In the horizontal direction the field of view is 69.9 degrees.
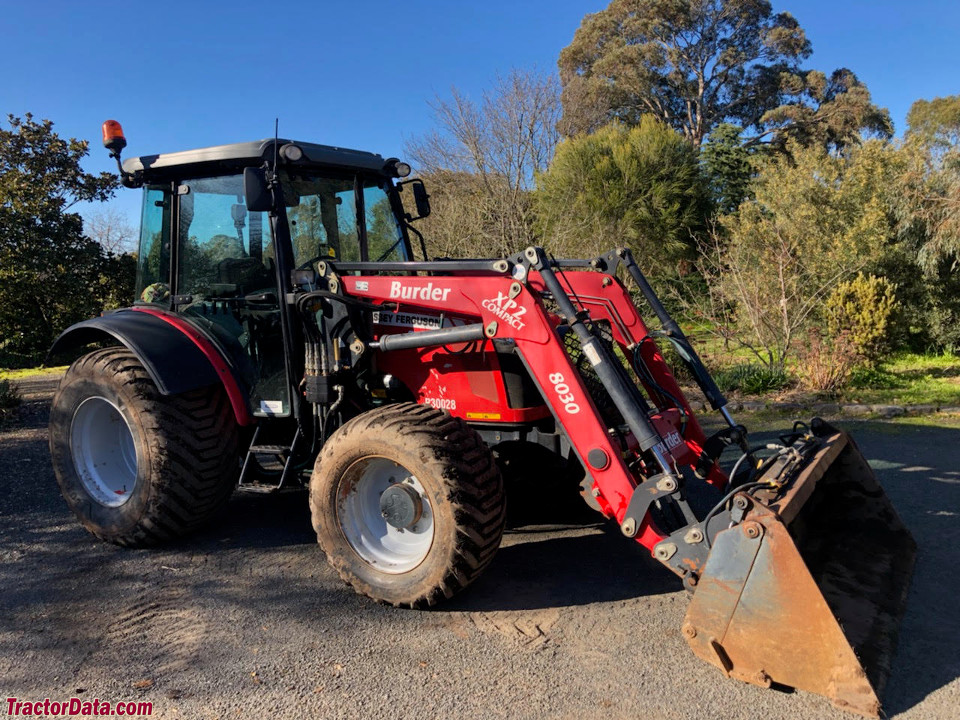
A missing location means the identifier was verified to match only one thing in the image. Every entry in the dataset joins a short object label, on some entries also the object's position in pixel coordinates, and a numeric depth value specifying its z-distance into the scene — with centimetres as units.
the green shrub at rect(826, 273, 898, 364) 1019
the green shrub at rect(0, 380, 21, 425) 867
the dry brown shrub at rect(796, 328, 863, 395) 891
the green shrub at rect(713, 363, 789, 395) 929
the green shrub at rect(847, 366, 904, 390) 944
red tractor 294
